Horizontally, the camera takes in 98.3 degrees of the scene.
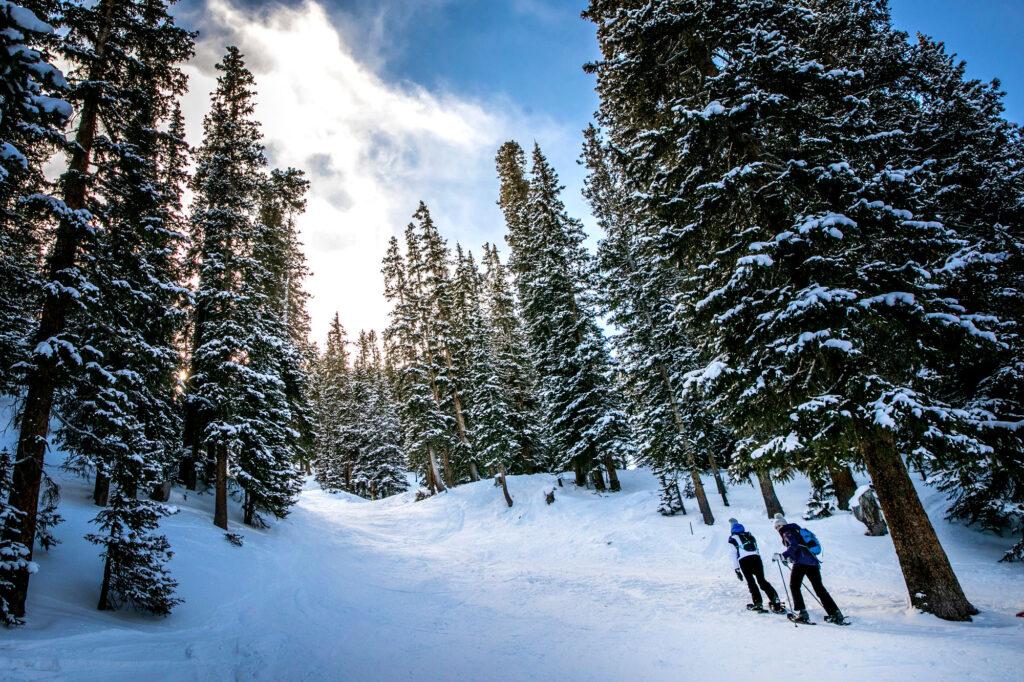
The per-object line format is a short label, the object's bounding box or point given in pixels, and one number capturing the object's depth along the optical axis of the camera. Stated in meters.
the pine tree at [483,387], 26.69
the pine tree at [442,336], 31.08
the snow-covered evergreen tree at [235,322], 16.45
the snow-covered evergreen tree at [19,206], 4.31
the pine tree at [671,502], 19.45
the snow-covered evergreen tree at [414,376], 30.14
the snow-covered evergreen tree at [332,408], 46.97
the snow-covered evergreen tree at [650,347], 19.23
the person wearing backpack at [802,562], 7.61
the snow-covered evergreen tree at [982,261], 8.94
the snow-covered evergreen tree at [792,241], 7.93
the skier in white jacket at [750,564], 8.55
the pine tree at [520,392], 32.12
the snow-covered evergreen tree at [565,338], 24.03
